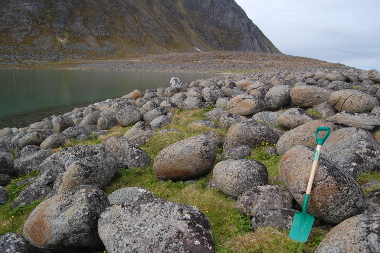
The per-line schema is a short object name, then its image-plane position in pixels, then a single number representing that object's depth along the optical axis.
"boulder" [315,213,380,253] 4.57
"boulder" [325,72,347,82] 25.12
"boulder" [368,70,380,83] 23.91
